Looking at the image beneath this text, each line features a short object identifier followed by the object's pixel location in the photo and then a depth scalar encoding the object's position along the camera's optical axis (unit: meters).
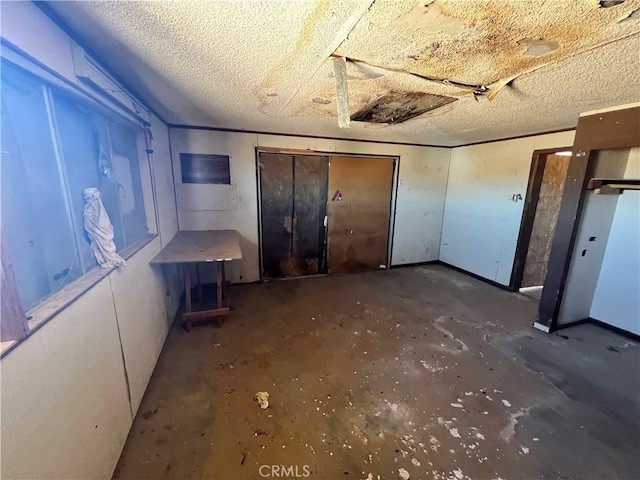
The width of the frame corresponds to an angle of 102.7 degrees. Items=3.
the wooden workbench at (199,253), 2.41
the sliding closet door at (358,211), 4.19
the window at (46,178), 0.98
